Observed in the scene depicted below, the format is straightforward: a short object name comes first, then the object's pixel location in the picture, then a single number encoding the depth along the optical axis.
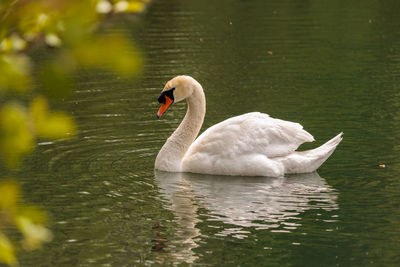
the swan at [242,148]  20.11
